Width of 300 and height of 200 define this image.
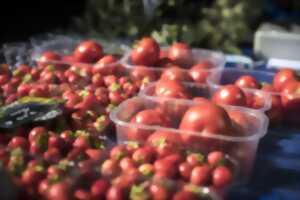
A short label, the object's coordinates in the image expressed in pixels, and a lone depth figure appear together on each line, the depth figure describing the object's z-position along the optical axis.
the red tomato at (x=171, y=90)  1.41
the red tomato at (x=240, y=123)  1.22
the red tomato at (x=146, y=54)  1.72
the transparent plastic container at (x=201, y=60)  1.67
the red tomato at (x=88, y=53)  1.77
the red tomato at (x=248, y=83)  1.58
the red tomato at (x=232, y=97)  1.40
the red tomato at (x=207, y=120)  1.17
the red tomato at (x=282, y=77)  1.58
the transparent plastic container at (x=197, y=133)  1.16
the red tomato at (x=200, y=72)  1.64
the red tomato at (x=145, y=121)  1.21
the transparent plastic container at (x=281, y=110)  1.49
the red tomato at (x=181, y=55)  1.78
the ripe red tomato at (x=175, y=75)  1.60
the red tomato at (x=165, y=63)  1.75
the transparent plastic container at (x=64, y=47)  1.90
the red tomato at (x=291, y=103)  1.49
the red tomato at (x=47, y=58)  1.74
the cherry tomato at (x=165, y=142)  1.08
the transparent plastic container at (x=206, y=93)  1.44
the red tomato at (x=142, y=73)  1.68
